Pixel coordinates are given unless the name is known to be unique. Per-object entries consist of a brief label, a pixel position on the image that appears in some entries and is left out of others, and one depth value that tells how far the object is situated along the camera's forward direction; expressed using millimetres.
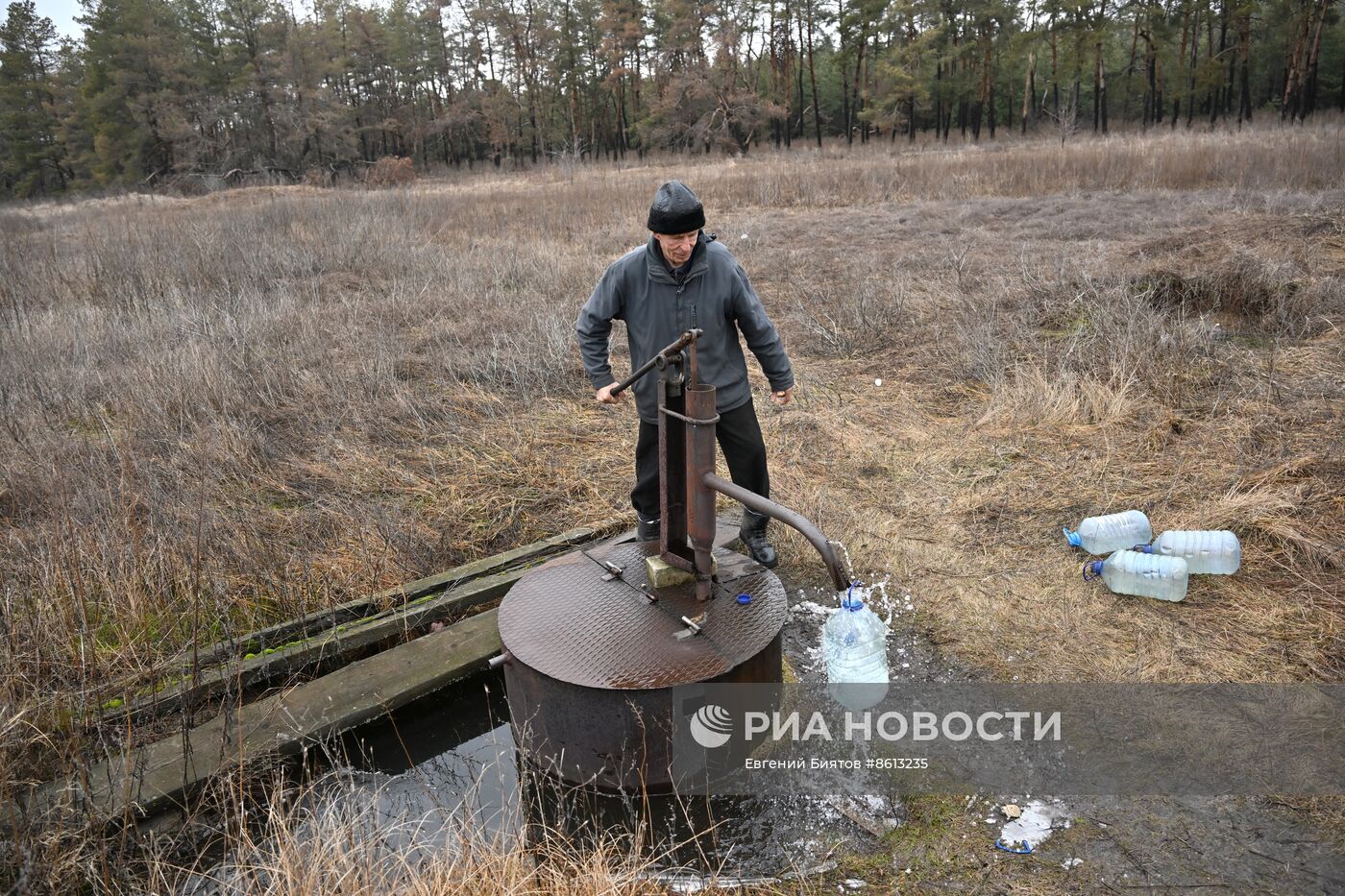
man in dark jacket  3061
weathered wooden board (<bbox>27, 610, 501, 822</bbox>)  2410
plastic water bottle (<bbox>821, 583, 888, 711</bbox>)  2977
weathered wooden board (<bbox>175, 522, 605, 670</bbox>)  3217
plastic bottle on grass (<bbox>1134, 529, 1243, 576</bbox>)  3604
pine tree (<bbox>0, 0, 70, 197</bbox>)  45344
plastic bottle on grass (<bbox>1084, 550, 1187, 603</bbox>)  3465
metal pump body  2398
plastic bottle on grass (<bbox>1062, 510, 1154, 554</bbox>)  3852
